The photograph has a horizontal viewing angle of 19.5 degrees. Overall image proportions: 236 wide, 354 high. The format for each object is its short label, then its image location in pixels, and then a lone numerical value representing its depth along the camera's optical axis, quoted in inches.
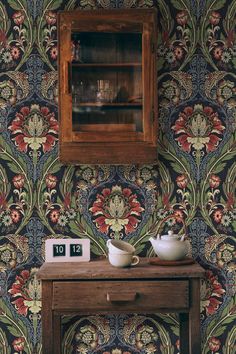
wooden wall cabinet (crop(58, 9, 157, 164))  142.3
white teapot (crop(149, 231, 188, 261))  139.5
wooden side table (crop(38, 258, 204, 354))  131.9
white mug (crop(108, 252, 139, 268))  135.9
